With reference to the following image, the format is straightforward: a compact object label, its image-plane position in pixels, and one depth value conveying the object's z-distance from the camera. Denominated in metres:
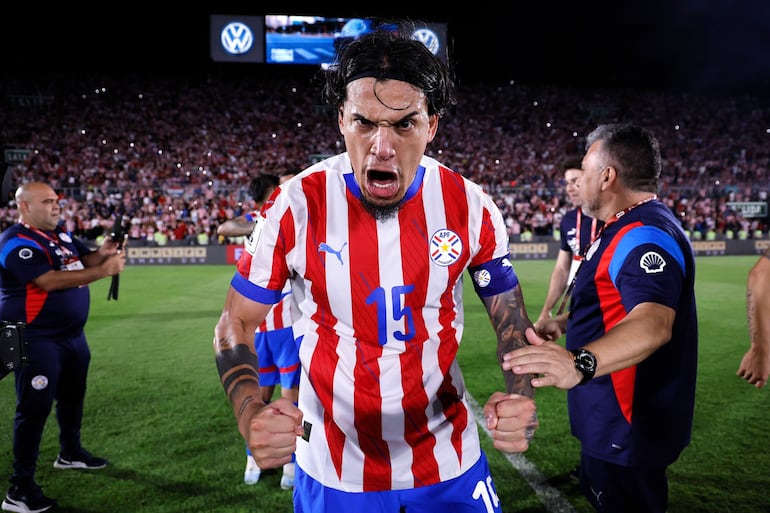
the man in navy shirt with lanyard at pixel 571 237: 5.19
